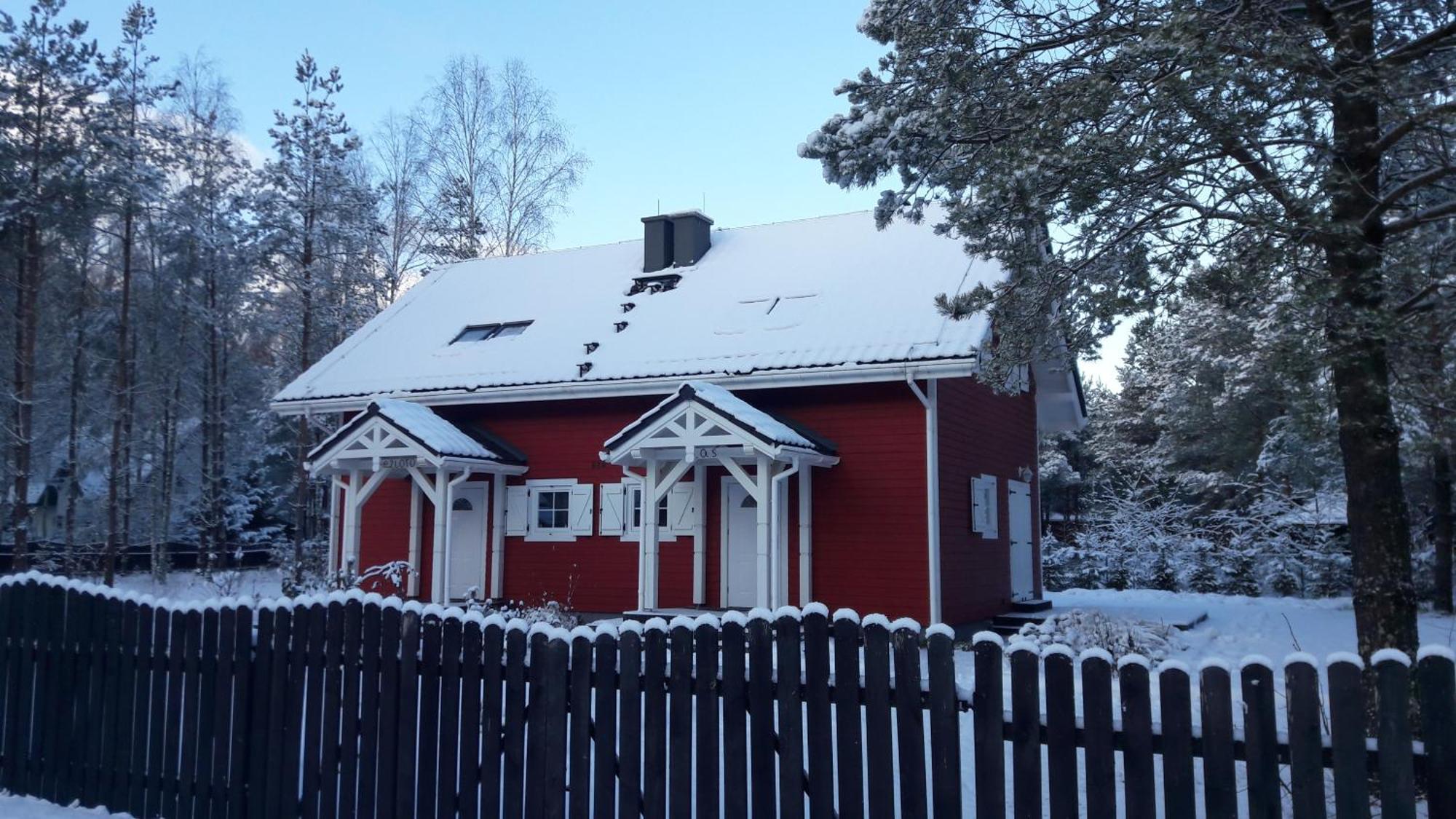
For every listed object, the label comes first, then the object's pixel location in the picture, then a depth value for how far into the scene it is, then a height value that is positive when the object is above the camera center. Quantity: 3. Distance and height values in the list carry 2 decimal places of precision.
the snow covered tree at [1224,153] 6.04 +2.23
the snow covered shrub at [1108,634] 11.08 -1.48
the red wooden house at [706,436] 13.35 +0.94
